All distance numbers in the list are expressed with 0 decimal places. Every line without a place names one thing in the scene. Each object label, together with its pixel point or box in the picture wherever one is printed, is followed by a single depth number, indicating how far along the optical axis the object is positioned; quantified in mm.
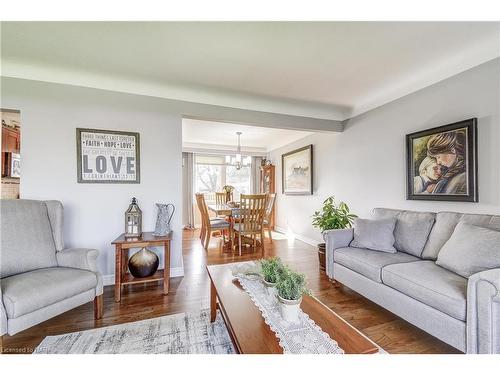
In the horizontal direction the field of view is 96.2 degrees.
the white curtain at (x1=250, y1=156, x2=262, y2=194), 6543
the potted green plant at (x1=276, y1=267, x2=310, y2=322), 1120
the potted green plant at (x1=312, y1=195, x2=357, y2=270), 2904
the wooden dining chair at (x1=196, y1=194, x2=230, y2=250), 4012
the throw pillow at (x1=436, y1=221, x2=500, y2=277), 1481
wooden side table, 2182
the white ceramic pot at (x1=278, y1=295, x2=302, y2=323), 1115
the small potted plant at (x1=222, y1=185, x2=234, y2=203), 5180
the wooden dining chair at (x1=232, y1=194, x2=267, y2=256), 3777
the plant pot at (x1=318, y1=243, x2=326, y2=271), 2896
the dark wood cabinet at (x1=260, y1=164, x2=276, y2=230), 5949
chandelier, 4934
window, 6335
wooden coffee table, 945
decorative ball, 2334
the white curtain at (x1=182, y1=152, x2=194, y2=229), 6008
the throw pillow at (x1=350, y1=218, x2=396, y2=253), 2279
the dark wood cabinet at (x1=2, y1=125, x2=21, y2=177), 2891
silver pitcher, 2473
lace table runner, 945
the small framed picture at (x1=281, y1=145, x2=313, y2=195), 4410
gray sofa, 1227
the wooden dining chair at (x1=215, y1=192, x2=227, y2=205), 5396
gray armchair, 1397
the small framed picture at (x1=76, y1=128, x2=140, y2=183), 2420
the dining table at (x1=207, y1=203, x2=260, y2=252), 3953
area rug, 1481
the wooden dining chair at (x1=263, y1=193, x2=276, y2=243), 4123
